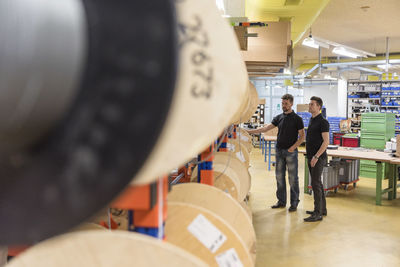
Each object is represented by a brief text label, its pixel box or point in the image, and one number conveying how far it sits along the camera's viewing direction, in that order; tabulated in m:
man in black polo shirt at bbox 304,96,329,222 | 4.96
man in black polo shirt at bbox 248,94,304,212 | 5.37
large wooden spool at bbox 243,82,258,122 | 2.44
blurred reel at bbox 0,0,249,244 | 0.30
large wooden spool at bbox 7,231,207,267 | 0.53
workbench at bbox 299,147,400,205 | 5.81
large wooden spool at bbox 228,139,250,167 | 3.40
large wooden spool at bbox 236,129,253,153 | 4.16
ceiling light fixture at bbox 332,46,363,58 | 9.78
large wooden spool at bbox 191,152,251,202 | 2.06
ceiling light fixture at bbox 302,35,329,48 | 8.69
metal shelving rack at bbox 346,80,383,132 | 13.34
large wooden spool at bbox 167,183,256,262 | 1.23
